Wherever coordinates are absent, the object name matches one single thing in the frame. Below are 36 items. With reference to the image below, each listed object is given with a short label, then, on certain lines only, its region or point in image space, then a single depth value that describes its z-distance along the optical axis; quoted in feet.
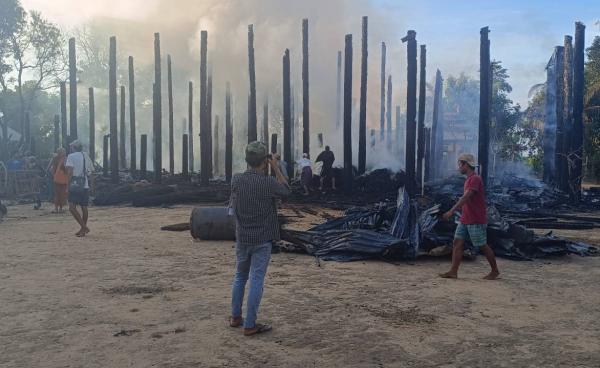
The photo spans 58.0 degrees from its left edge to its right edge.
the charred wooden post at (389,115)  104.56
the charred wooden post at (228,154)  74.41
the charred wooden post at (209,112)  72.90
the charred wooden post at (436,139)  91.09
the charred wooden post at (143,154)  84.17
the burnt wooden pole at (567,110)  57.21
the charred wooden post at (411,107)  54.70
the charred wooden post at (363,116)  65.26
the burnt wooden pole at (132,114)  78.84
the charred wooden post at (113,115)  73.41
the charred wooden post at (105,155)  92.53
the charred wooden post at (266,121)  88.64
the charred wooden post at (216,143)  109.81
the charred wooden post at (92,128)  89.25
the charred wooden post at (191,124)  94.72
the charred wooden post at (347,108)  61.87
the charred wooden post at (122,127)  89.25
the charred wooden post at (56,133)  99.08
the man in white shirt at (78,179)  30.50
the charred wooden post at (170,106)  83.43
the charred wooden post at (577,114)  53.73
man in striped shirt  14.52
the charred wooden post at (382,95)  96.73
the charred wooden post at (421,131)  68.03
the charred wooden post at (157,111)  73.48
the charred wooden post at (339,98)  104.06
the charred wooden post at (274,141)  75.66
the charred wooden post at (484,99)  53.98
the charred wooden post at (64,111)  86.86
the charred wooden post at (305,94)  69.41
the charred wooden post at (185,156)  83.66
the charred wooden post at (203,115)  70.64
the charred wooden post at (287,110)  68.44
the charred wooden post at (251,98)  70.33
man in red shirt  20.93
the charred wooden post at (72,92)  72.79
